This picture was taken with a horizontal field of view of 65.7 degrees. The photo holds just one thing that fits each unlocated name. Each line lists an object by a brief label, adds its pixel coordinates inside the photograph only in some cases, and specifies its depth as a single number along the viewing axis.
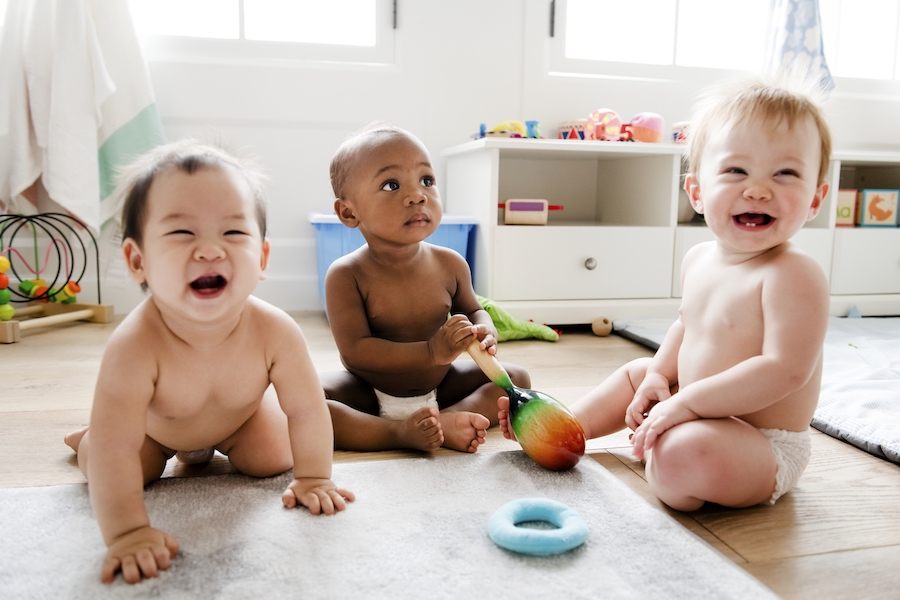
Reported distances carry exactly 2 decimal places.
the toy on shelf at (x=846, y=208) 2.07
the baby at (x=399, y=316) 0.92
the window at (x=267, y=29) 1.97
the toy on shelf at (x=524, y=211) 1.79
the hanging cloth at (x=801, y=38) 2.12
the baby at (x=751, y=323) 0.73
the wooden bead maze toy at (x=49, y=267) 1.83
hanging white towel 1.77
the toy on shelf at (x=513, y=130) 1.83
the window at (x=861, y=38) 2.45
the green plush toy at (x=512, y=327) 1.65
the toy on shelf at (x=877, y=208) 2.07
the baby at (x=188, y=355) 0.64
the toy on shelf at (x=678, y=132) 1.93
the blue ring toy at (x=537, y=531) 0.63
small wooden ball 1.76
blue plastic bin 1.71
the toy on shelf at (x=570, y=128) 2.04
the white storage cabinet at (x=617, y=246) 1.76
